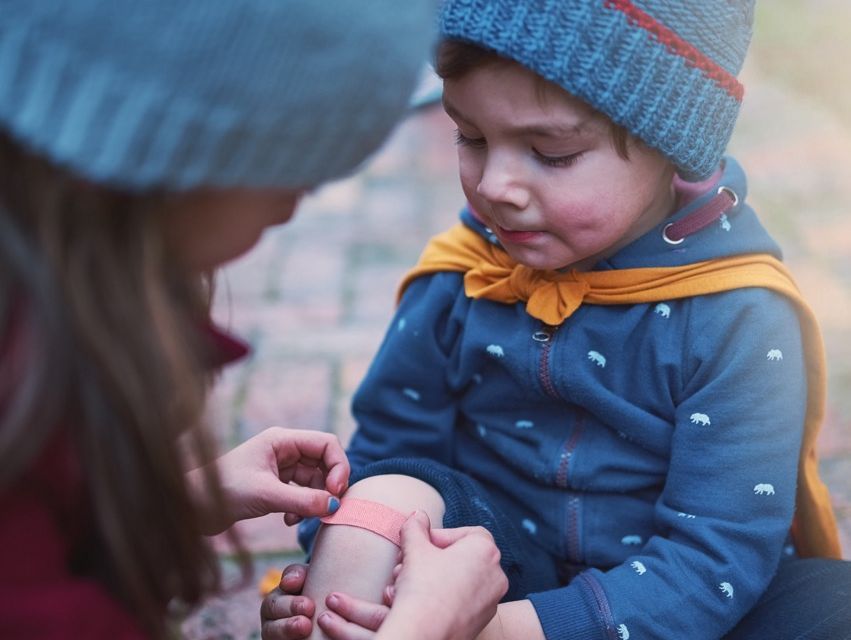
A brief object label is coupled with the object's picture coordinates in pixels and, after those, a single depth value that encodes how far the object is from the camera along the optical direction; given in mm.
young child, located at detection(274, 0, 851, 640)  1271
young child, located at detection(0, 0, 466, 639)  876
